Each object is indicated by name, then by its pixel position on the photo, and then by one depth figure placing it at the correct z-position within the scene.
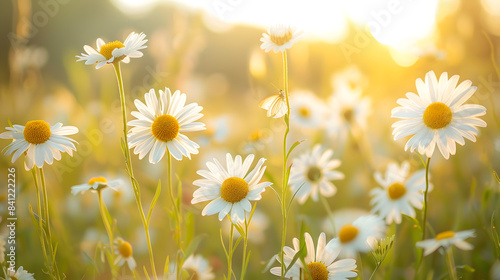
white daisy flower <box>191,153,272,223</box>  0.53
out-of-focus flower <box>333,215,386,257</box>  0.64
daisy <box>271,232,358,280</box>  0.55
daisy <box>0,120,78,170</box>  0.56
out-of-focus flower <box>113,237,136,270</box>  0.66
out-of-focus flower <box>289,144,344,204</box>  0.89
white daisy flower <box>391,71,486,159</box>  0.53
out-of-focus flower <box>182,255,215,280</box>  0.79
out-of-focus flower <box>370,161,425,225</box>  0.77
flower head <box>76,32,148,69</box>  0.52
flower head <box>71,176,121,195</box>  0.60
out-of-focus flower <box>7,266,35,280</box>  0.62
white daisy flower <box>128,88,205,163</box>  0.55
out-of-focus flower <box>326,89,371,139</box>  1.34
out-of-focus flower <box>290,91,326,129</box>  1.36
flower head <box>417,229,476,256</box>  0.42
